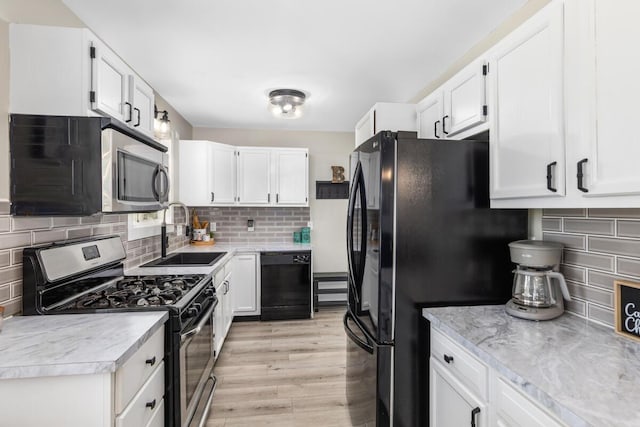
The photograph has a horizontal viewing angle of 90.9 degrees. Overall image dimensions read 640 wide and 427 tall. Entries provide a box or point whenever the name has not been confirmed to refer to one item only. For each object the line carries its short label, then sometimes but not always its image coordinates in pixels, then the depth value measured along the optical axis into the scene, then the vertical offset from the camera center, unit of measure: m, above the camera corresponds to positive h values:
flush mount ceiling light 2.94 +1.08
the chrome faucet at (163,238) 2.98 -0.22
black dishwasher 3.79 -0.86
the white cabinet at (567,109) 0.96 +0.38
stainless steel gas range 1.44 -0.43
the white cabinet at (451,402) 1.16 -0.76
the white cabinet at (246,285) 3.74 -0.84
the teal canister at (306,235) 4.34 -0.29
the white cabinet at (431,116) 2.08 +0.69
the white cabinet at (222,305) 2.72 -0.86
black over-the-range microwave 1.39 +0.22
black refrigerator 1.54 -0.18
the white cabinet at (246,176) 3.76 +0.48
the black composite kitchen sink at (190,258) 2.95 -0.44
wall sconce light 2.70 +0.79
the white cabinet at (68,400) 0.98 -0.59
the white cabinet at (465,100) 1.61 +0.64
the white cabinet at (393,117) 2.42 +0.75
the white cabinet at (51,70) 1.37 +0.63
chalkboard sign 1.15 -0.35
